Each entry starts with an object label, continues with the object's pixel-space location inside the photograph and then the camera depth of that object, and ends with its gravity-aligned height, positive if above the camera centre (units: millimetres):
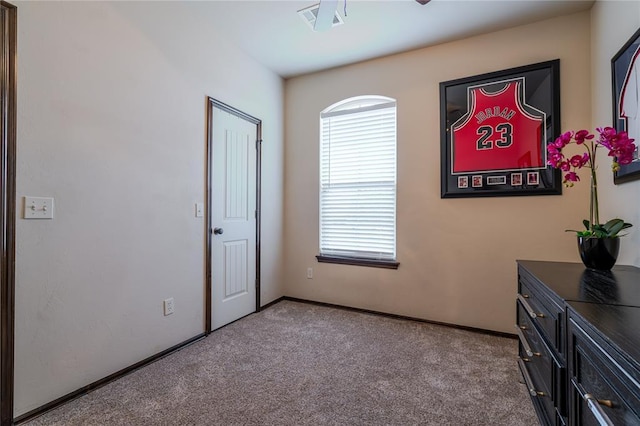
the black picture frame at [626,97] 1677 +755
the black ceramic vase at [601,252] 1545 -189
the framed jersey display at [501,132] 2498 +748
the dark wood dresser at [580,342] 722 -403
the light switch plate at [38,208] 1581 +38
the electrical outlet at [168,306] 2314 -717
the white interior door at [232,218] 2771 -30
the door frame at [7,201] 1491 +69
